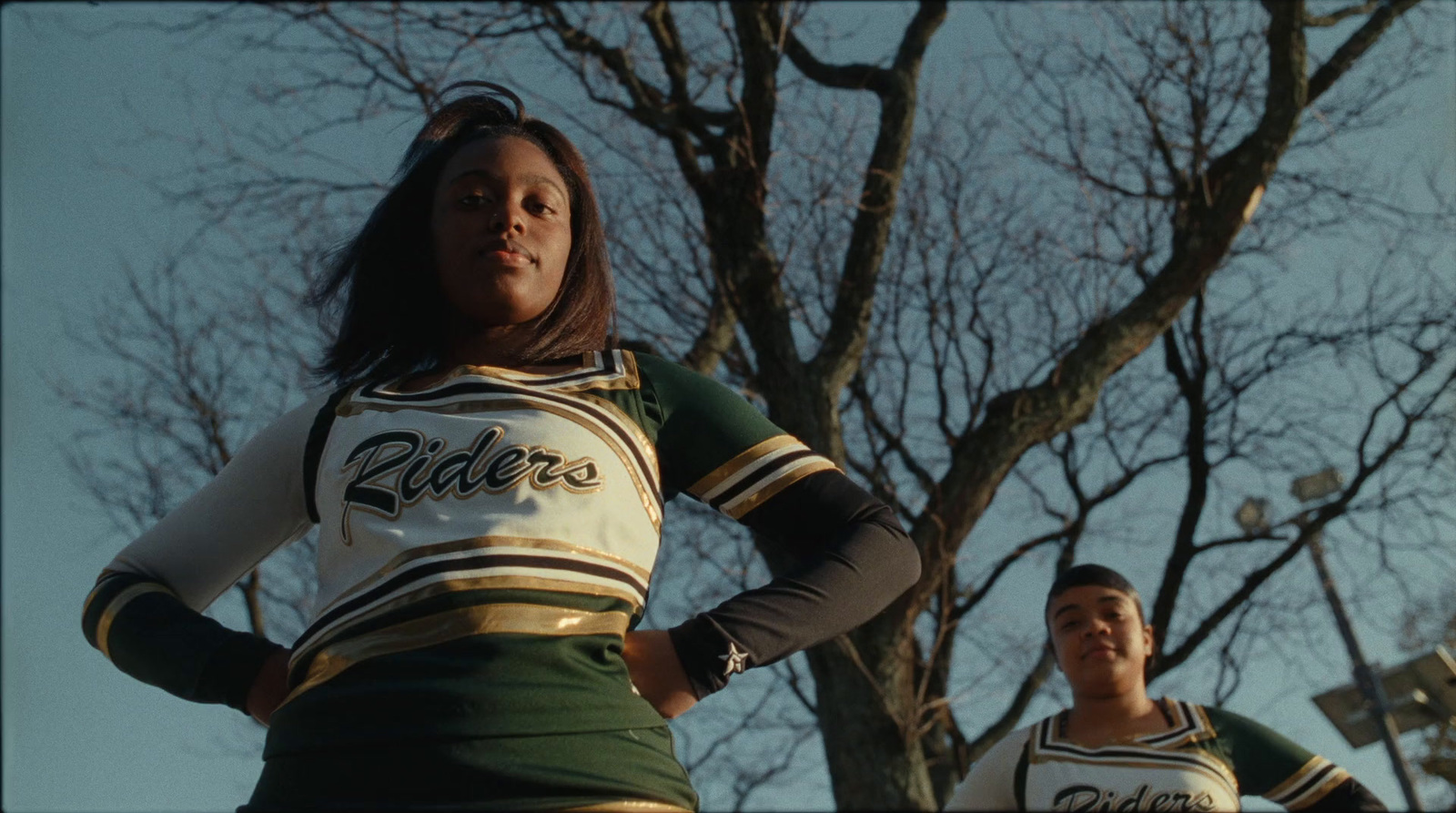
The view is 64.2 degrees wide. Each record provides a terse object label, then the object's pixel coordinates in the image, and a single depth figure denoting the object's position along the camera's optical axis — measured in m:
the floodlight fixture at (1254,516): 7.95
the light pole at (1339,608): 7.69
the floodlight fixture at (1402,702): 7.05
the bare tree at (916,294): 5.78
